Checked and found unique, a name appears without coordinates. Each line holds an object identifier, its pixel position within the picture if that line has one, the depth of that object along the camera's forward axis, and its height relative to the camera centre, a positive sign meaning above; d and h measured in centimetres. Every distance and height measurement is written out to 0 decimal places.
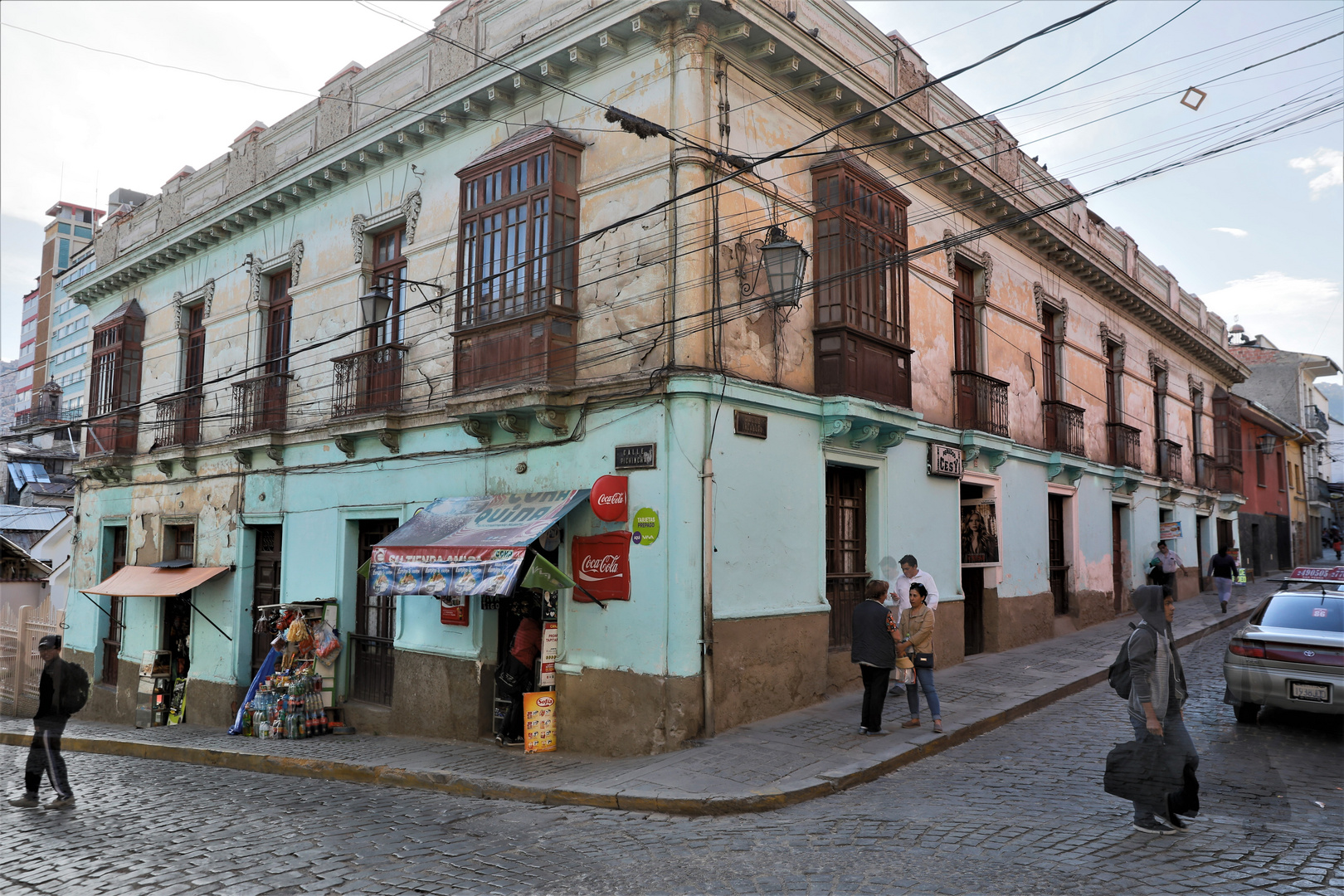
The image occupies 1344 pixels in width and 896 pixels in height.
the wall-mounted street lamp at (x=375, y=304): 1181 +303
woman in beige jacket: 879 -105
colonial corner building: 920 +221
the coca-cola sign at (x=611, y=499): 905 +33
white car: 828 -119
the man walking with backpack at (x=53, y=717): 836 -182
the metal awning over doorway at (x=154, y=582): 1457 -91
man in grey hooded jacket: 588 -103
